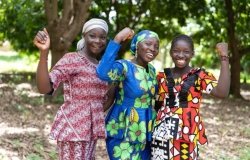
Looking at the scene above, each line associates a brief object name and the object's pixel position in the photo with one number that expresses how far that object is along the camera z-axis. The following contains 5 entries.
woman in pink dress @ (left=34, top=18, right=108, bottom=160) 3.25
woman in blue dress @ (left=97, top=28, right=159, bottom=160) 3.26
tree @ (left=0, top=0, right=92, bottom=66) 8.71
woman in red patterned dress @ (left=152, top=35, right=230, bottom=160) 3.25
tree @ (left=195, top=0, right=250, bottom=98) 13.82
